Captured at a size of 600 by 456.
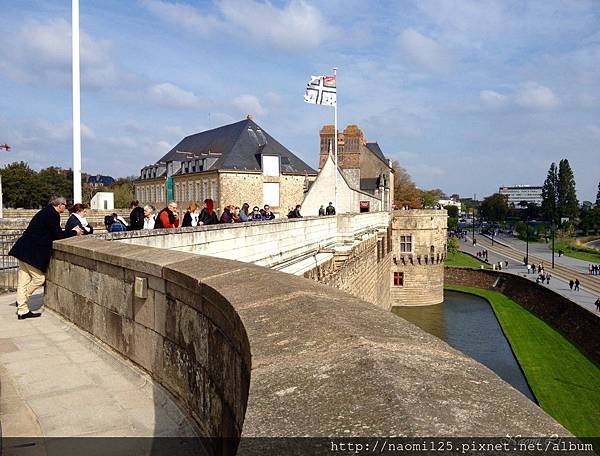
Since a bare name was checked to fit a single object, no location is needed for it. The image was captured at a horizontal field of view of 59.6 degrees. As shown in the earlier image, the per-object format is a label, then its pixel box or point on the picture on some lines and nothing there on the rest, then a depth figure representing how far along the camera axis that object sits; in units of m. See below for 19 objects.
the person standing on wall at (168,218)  10.12
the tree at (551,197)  112.00
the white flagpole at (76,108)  11.05
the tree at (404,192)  82.22
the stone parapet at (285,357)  1.71
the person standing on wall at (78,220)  9.02
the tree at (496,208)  159.25
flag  26.69
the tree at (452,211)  145.75
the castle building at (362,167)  49.17
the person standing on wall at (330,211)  24.95
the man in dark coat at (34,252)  7.40
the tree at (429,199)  109.12
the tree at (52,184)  74.19
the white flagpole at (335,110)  27.20
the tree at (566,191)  110.75
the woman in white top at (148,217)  11.04
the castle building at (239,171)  48.75
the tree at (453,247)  75.75
